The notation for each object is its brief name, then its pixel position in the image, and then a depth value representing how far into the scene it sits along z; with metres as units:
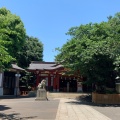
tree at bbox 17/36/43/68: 22.36
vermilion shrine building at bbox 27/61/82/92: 19.50
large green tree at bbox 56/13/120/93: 10.92
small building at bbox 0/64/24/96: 18.44
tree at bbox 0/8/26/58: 15.61
